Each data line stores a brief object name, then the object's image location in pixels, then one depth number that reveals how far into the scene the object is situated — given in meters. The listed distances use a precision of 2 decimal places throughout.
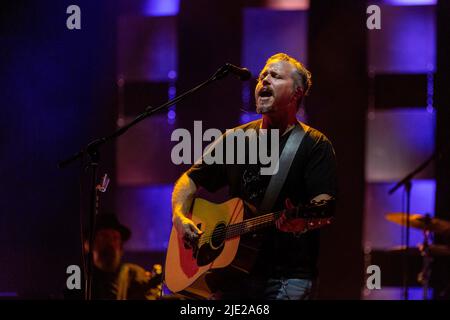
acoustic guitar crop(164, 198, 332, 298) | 8.30
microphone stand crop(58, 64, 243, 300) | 8.29
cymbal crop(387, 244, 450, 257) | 11.60
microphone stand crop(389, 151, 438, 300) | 11.48
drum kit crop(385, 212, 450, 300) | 11.57
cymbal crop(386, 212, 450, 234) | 11.55
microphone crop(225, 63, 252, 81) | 8.46
